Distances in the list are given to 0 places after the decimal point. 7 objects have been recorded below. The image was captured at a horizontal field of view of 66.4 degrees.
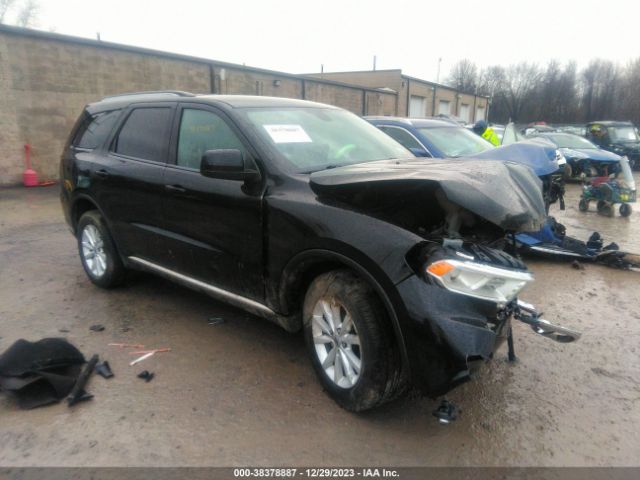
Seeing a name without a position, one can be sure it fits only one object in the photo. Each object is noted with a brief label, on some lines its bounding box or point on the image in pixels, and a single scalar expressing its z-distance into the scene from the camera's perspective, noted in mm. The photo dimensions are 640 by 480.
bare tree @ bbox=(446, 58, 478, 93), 73250
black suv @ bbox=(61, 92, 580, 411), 2467
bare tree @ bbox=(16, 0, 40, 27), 34531
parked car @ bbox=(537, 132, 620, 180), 11867
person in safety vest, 10080
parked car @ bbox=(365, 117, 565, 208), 5477
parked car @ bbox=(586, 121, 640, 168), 19359
